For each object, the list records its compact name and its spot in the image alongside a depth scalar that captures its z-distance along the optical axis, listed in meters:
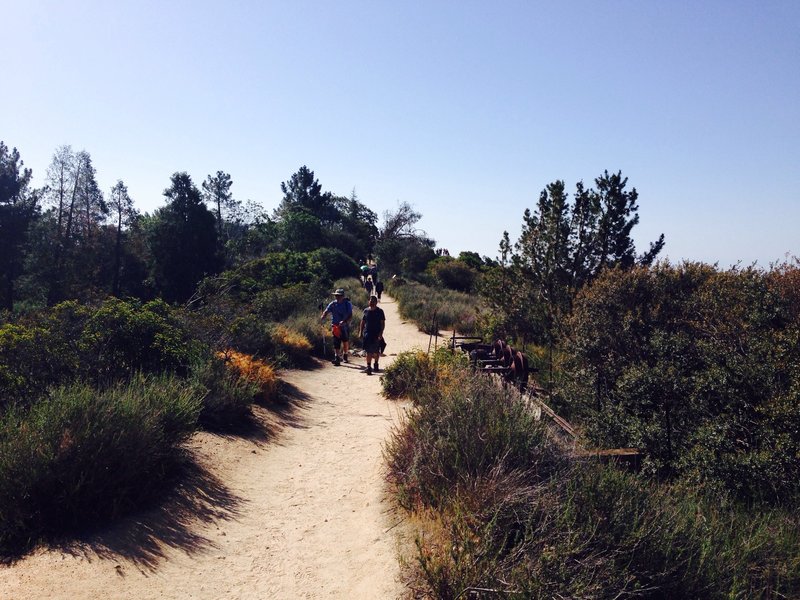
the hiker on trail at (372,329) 11.89
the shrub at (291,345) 12.20
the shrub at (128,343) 6.66
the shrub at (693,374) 5.57
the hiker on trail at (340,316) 12.56
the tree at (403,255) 42.69
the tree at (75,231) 36.72
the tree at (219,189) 65.38
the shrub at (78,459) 4.18
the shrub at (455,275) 36.62
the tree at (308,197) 74.12
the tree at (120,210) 41.88
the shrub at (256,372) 8.82
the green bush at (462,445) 4.54
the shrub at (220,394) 7.23
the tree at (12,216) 37.38
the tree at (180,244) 38.69
